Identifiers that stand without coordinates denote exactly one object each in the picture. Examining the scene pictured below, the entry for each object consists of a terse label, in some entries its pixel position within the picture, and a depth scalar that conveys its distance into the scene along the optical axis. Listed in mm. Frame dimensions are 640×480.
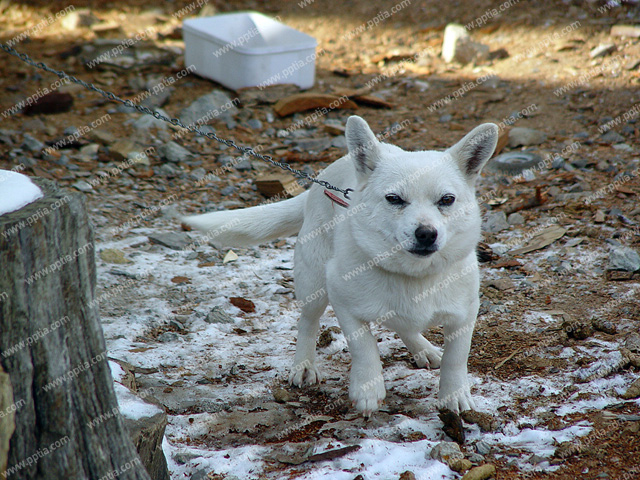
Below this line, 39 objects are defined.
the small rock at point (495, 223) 10789
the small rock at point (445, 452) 5316
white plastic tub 16266
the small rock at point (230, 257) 10375
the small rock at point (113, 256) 10039
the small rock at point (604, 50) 16391
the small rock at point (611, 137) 13259
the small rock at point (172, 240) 10766
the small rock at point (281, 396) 6801
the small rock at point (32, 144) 13711
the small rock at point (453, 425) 5695
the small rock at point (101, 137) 14305
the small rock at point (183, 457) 5566
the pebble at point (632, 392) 6062
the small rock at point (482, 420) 5871
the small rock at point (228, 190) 12789
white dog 5848
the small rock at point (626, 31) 16672
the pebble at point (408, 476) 5029
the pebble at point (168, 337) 8055
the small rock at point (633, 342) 6879
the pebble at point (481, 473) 4969
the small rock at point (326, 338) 8242
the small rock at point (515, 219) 10879
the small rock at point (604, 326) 7352
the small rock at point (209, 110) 15344
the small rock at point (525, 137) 13648
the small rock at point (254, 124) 15345
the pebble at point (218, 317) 8562
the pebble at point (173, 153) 13992
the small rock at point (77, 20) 20281
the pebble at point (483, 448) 5477
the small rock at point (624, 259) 8906
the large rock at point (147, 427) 4937
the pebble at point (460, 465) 5148
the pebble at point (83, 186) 12547
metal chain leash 5637
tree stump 3830
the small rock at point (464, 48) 17828
